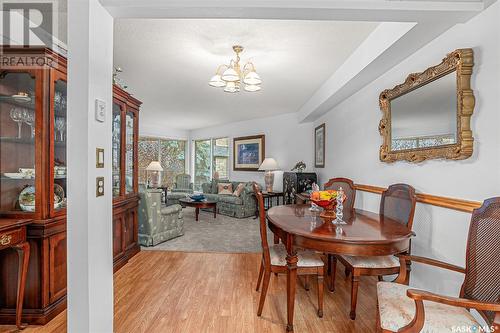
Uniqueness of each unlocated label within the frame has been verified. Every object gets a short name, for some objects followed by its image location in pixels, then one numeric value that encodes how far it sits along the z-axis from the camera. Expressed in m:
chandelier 2.73
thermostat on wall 1.54
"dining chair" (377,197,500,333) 1.20
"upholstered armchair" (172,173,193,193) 7.91
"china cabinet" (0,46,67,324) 1.96
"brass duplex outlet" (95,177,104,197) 1.56
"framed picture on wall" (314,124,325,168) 4.94
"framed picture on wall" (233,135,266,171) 6.90
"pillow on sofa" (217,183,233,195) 6.47
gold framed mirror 1.69
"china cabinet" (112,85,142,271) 3.00
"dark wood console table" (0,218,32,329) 1.79
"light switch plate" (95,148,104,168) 1.55
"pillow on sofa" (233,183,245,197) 5.87
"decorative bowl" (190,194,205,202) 5.57
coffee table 5.34
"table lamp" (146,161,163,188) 7.25
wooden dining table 1.60
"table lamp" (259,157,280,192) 6.03
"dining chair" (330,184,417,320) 1.96
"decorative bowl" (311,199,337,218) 2.09
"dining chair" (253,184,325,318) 1.99
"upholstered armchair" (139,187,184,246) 3.75
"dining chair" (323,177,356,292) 2.75
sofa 5.82
